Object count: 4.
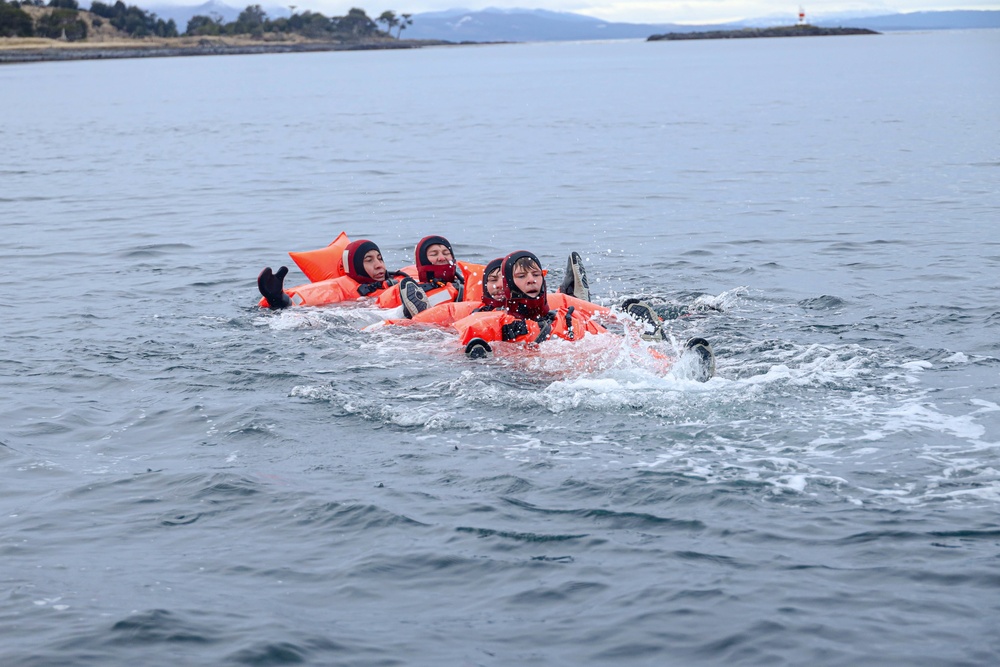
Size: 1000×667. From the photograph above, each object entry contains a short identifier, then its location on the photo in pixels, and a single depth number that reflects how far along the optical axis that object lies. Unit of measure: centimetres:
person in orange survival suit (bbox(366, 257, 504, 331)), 1364
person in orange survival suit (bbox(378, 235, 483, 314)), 1430
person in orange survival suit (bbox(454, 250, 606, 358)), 1220
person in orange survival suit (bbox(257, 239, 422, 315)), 1619
